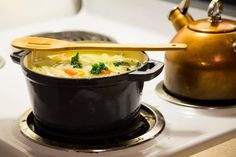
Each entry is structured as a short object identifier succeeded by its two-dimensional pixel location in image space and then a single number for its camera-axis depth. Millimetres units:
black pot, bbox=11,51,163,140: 898
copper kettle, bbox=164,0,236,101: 1046
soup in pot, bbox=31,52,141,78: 967
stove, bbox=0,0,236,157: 907
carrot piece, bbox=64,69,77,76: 969
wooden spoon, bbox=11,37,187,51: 993
